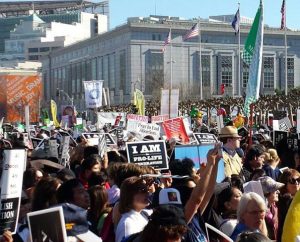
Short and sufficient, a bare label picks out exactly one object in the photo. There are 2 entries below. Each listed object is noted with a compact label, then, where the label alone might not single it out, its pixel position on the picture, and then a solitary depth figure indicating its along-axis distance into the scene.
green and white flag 15.26
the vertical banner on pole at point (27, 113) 21.14
